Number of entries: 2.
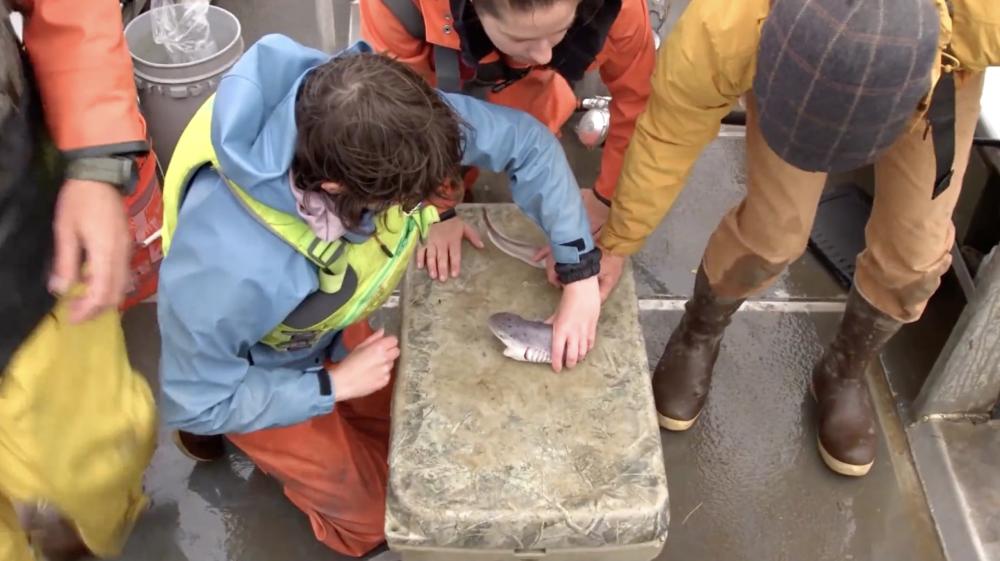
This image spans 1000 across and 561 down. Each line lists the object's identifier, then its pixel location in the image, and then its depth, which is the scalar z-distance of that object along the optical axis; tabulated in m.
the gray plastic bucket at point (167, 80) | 2.53
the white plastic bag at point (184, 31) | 2.68
